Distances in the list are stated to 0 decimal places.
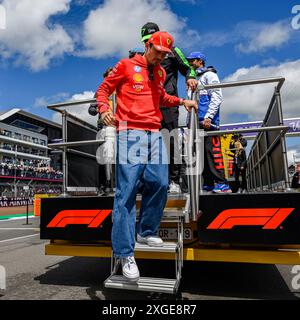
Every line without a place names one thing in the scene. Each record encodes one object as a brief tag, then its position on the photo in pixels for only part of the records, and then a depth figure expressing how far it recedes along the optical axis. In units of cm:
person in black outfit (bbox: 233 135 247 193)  720
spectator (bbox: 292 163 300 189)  960
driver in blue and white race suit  421
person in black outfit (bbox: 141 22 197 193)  436
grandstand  5234
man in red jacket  286
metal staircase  269
